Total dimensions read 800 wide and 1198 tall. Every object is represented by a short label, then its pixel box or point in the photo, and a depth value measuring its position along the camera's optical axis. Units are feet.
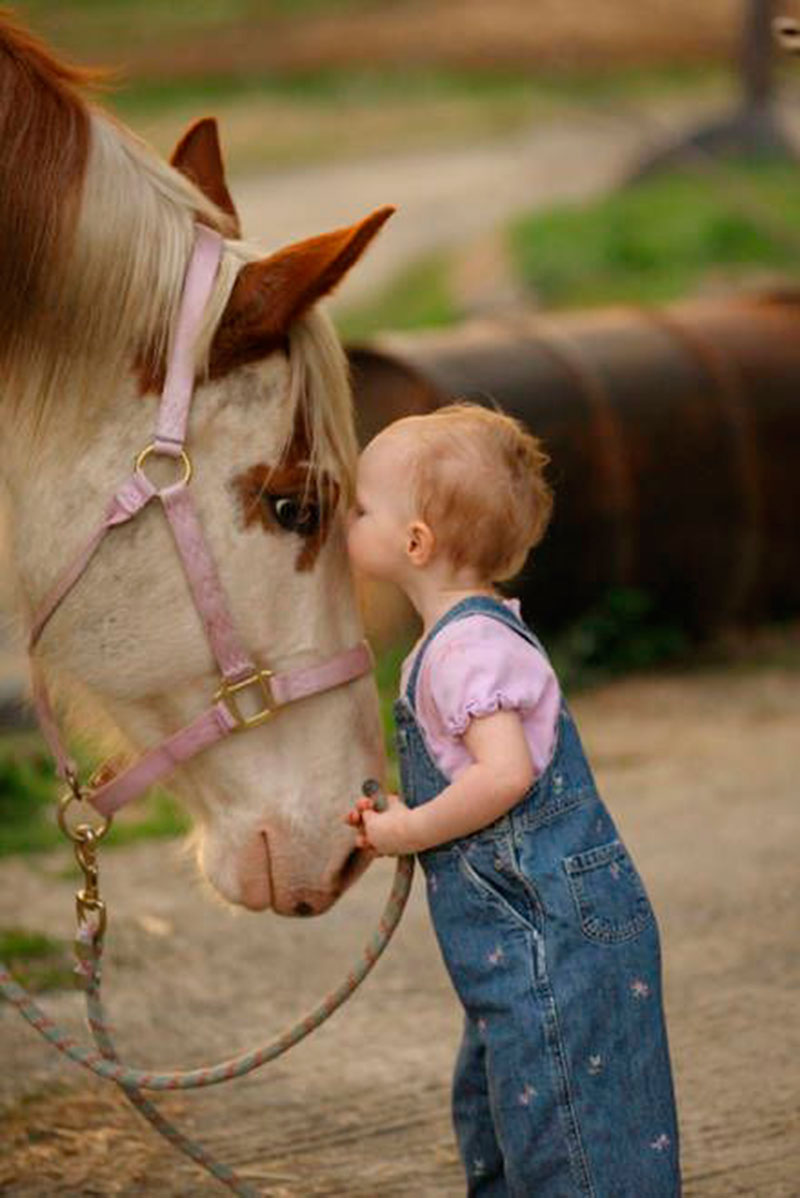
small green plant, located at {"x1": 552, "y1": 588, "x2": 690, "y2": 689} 44.11
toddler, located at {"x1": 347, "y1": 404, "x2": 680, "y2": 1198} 16.66
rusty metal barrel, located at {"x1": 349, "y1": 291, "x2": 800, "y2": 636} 43.27
